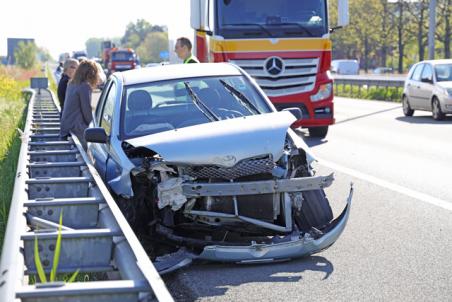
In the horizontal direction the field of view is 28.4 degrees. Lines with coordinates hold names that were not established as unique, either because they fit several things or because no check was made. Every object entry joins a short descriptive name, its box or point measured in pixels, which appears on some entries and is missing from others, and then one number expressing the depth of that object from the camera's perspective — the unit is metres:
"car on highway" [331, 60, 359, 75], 78.19
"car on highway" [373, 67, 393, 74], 94.71
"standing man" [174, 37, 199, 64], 12.25
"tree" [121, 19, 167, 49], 186.90
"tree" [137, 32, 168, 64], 143.12
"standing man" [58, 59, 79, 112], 13.48
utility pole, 35.12
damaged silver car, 6.77
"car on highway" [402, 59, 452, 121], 22.23
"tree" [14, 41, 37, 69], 92.25
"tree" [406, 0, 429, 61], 67.58
